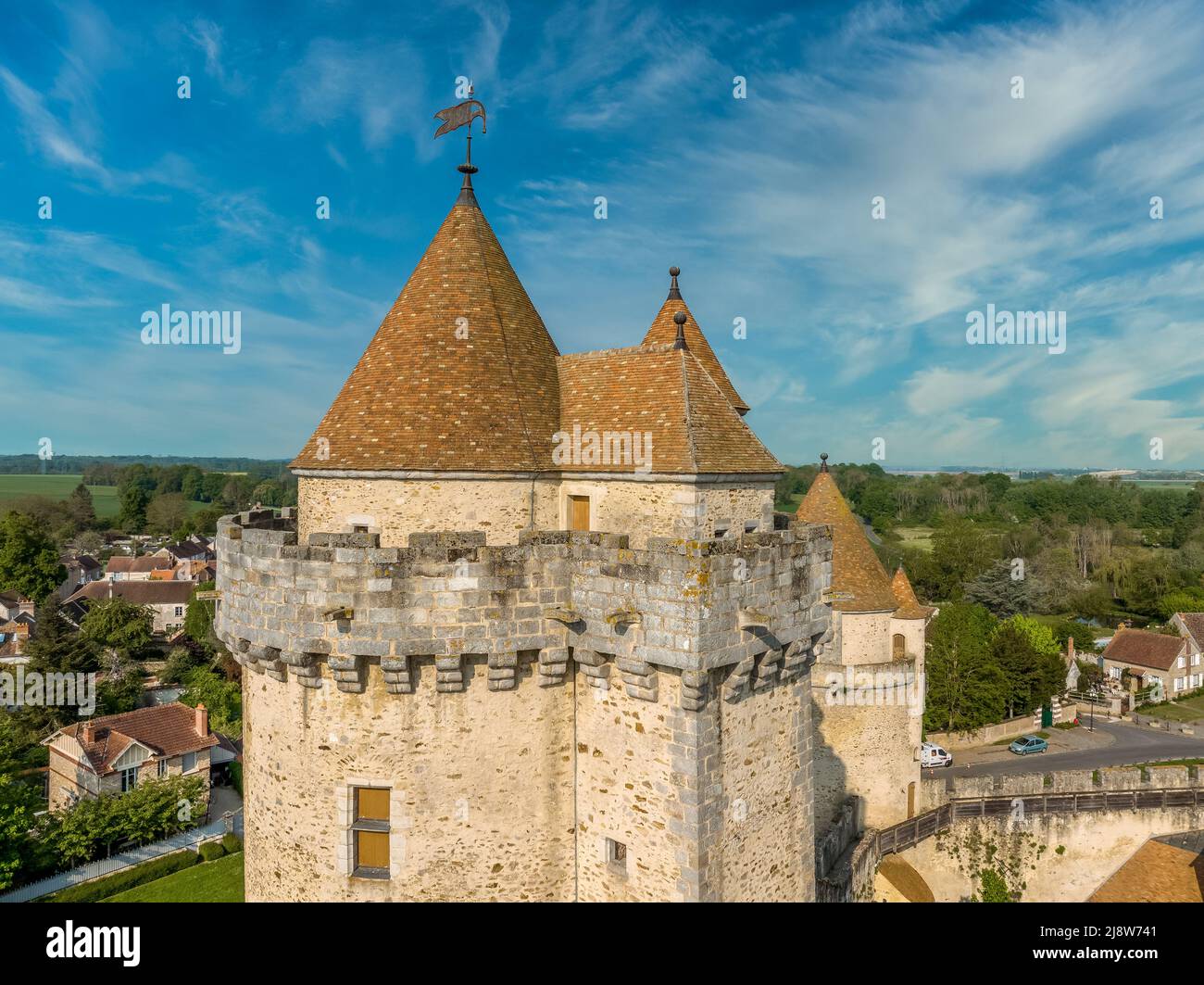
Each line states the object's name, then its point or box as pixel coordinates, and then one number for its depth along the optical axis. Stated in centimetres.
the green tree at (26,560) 7175
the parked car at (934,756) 4331
